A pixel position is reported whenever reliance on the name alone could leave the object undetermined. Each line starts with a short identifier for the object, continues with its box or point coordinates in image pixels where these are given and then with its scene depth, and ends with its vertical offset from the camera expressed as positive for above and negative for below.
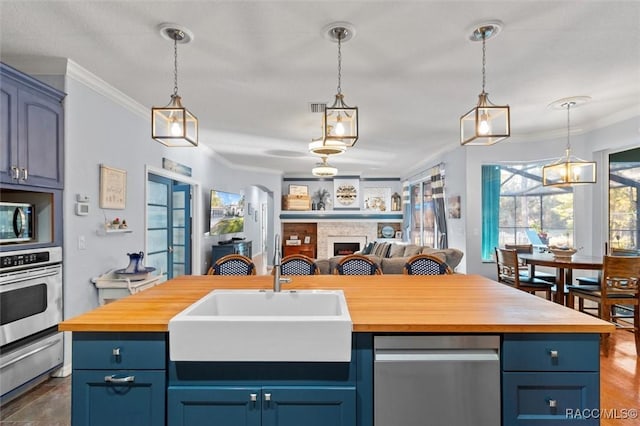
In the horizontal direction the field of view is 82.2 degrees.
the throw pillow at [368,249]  7.84 -0.73
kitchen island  1.45 -0.65
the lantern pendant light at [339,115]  2.31 +0.64
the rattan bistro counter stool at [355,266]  3.02 -0.42
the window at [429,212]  6.85 +0.08
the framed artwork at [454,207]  6.02 +0.15
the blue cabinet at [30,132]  2.31 +0.57
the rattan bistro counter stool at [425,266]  3.01 -0.42
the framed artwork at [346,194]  9.83 +0.57
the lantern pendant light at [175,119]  2.28 +0.62
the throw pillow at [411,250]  6.15 -0.60
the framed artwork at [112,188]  3.26 +0.25
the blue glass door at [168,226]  4.56 -0.16
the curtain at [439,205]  6.73 +0.20
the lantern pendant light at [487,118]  2.21 +0.61
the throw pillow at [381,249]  7.12 -0.68
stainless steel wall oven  2.29 -0.68
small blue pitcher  3.36 -0.47
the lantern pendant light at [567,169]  3.90 +0.54
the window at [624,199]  4.62 +0.22
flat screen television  6.28 +0.03
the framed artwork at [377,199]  10.09 +0.45
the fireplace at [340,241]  9.95 -0.71
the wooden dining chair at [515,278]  4.18 -0.75
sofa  4.71 -0.61
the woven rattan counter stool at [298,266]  3.01 -0.42
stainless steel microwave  2.37 -0.06
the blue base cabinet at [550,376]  1.46 -0.64
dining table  3.60 -0.48
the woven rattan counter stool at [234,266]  3.01 -0.42
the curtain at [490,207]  6.07 +0.14
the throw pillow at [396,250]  6.68 -0.65
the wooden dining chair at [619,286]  3.29 -0.64
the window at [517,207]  6.06 +0.15
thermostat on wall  2.95 +0.04
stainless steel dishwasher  1.45 -0.69
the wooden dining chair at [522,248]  5.21 -0.46
